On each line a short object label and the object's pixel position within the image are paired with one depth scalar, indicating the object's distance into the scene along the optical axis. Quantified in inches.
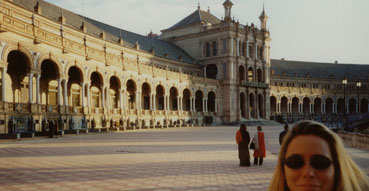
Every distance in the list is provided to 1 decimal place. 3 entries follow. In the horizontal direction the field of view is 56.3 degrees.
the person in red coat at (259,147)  510.3
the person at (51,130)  948.2
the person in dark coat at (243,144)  491.7
